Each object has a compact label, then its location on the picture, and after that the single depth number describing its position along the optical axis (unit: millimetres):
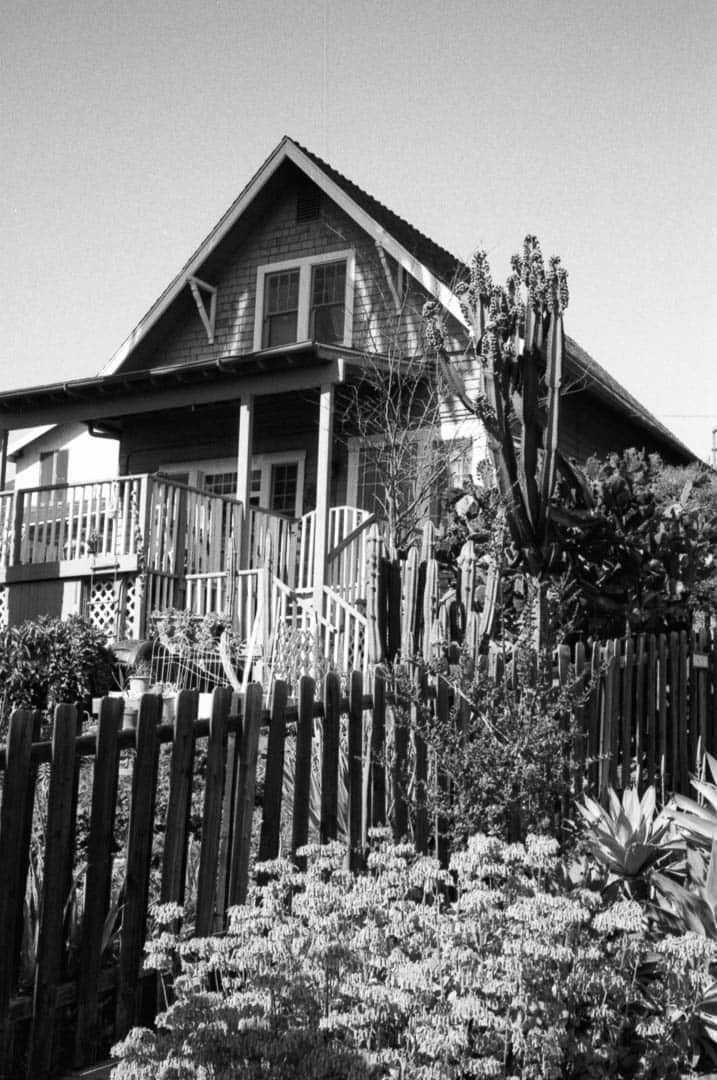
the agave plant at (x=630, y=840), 6035
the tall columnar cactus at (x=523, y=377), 7871
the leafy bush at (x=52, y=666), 12852
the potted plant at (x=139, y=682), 12792
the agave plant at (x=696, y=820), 6145
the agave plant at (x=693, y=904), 5273
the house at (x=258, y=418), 16078
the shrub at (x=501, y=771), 6008
